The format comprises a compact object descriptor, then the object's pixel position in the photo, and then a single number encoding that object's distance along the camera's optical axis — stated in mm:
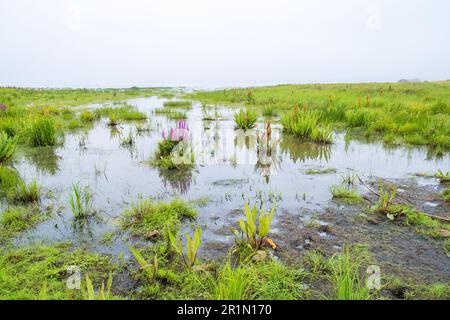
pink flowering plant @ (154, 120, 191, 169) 6051
